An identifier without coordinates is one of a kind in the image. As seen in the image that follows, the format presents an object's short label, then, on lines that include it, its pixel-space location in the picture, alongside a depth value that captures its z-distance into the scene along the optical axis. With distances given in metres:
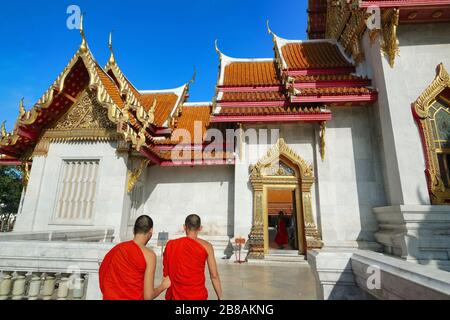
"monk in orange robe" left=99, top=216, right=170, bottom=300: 2.20
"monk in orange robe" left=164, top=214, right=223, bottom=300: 2.51
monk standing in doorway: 10.09
